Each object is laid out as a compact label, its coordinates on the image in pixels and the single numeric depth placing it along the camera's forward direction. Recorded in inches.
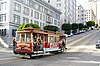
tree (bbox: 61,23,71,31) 3868.1
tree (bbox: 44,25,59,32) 2947.8
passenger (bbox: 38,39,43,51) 874.1
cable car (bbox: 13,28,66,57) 807.1
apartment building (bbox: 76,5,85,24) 6919.3
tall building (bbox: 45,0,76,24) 4288.9
